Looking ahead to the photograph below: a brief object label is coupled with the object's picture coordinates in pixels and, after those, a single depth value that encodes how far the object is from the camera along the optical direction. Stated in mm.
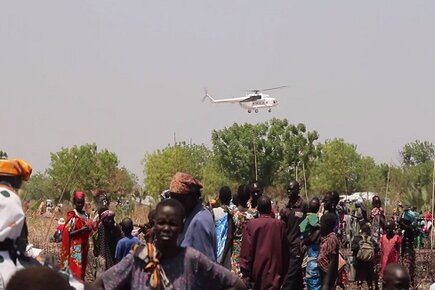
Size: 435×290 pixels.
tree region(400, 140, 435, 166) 113562
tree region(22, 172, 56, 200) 98906
